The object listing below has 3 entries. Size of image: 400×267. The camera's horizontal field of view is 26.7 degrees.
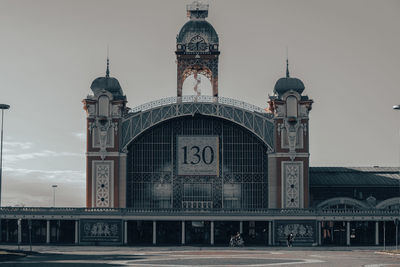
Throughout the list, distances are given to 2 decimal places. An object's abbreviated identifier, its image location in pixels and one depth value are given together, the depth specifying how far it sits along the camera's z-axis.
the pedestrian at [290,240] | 108.75
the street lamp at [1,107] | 93.38
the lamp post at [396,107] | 92.28
